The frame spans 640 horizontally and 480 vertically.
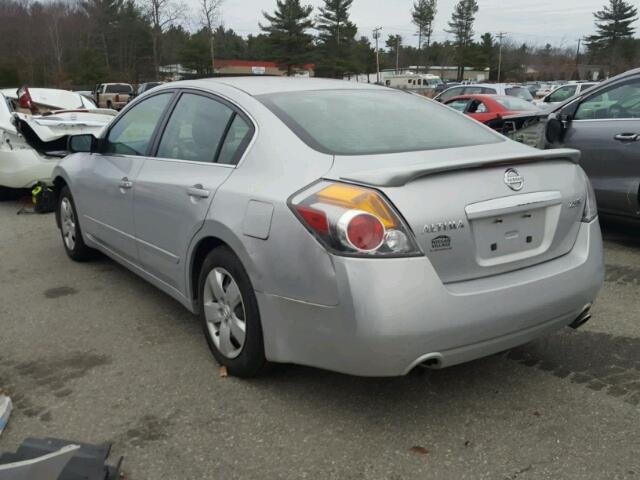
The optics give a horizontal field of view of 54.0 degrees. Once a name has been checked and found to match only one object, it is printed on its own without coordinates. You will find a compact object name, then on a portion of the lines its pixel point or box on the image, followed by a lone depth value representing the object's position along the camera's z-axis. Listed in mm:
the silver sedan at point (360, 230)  2455
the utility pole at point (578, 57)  100738
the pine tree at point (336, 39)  72750
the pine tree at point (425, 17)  101000
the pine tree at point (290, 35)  69875
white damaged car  7676
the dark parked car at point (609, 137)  5395
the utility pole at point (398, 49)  104075
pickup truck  30453
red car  12938
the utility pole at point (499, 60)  82781
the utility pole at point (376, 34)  90294
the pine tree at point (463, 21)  95000
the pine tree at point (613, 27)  87688
